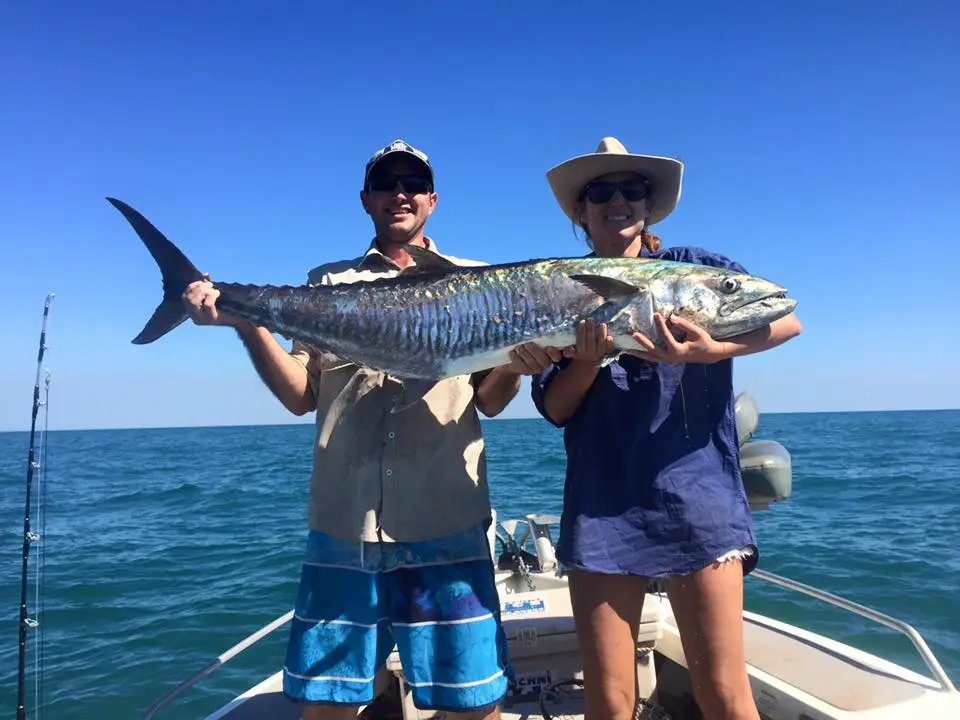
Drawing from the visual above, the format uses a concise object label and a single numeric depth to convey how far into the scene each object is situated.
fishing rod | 4.15
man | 2.54
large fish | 2.68
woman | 2.39
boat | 3.18
